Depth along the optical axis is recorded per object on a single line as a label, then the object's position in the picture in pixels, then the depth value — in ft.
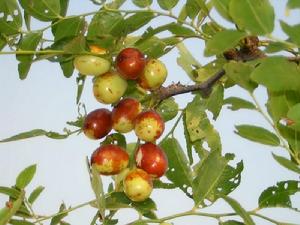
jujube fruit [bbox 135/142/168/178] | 7.19
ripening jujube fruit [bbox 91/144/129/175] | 7.20
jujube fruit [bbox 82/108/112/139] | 7.62
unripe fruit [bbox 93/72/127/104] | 7.45
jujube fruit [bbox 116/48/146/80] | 7.14
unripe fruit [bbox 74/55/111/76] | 7.17
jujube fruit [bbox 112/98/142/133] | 7.39
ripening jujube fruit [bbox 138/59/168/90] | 7.70
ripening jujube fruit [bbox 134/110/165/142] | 7.15
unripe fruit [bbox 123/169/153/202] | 7.07
